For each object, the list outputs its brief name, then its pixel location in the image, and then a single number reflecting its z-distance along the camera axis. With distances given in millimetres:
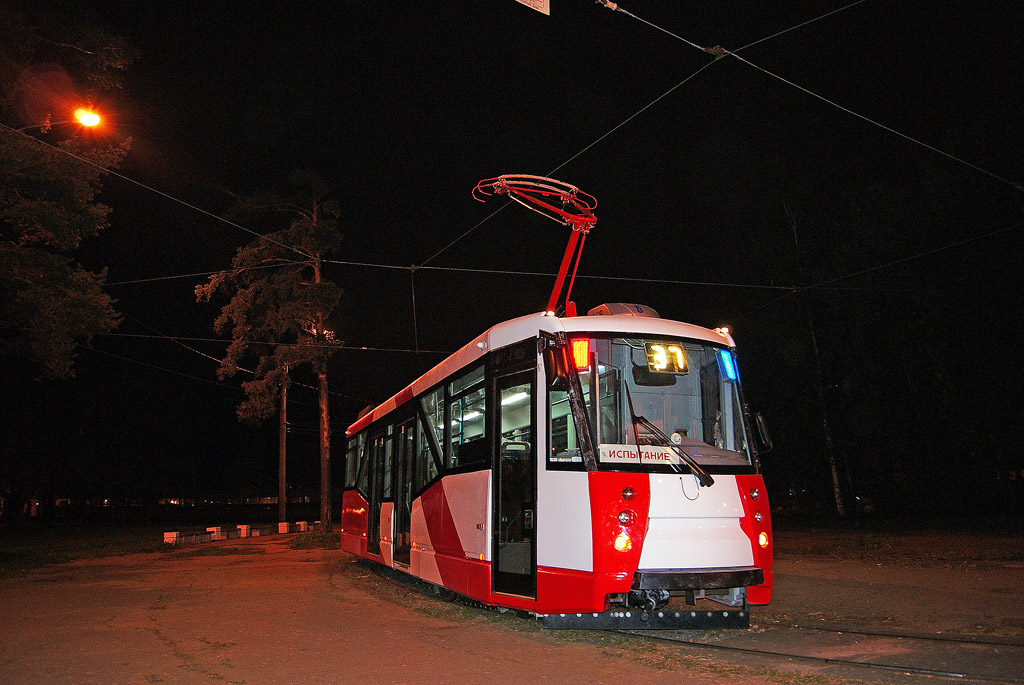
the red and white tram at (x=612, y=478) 7824
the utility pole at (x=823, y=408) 34344
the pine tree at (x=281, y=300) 32375
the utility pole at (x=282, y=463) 37750
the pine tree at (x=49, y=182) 18016
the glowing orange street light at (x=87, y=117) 14758
